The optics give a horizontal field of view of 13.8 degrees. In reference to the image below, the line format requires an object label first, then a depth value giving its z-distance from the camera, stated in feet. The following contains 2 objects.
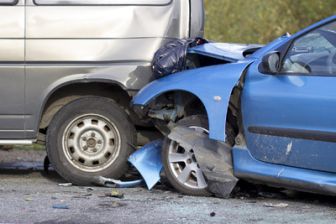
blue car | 37.19
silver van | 43.19
